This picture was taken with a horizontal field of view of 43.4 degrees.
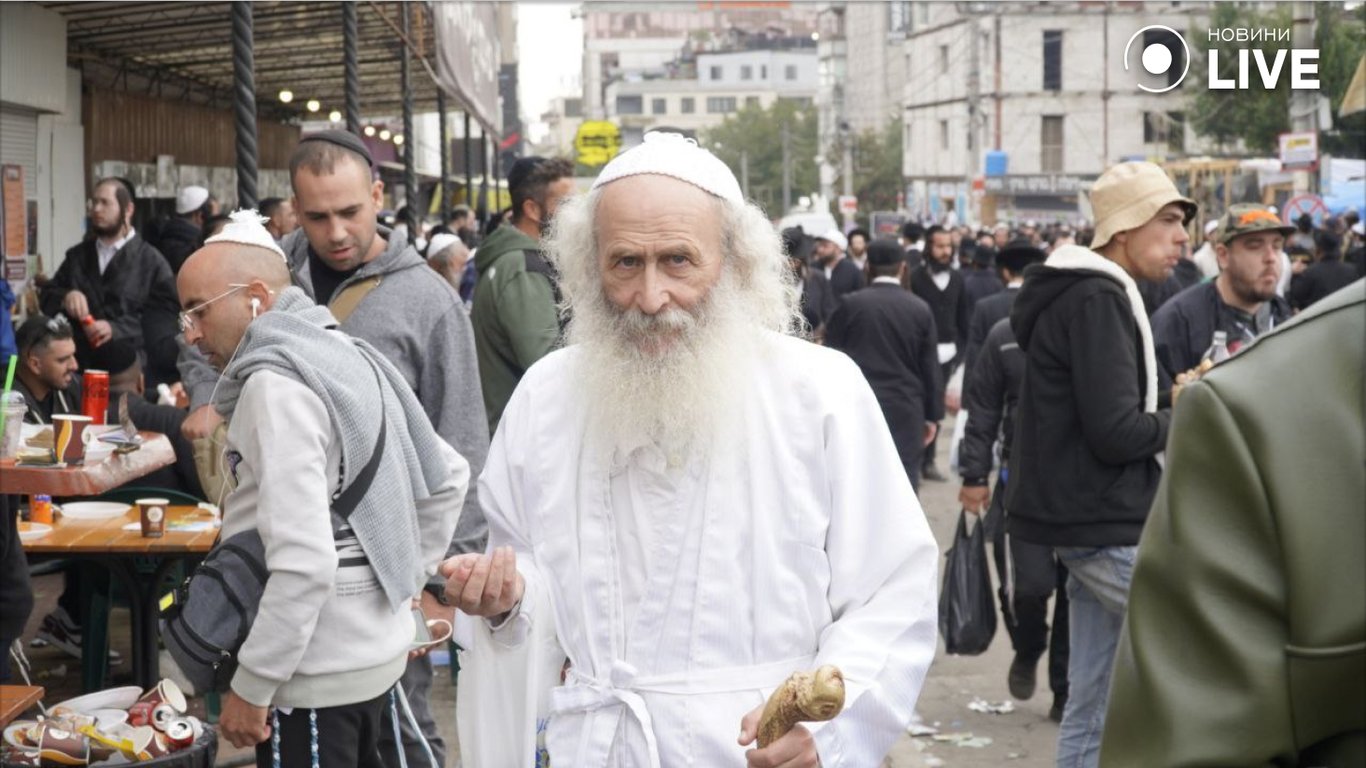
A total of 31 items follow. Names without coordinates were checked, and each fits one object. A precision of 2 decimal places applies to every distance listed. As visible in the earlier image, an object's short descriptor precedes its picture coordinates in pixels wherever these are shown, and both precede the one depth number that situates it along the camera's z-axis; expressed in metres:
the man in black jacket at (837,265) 16.70
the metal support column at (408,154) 13.17
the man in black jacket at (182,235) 11.60
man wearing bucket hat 5.30
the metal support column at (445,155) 18.60
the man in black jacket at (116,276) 9.84
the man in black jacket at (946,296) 14.74
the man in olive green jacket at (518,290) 6.26
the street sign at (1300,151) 20.12
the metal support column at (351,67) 9.39
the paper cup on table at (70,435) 5.51
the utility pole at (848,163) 84.82
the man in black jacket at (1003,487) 7.09
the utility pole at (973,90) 57.16
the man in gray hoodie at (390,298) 4.90
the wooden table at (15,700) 4.69
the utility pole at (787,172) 98.69
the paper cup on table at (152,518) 6.41
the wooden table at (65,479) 5.30
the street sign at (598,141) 36.00
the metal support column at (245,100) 6.31
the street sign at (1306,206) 22.64
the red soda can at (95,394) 6.79
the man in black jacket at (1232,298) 6.72
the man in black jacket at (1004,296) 10.34
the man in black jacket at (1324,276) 15.73
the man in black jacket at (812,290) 15.12
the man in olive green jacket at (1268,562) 1.46
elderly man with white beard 2.94
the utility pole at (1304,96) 17.02
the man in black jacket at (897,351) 10.27
